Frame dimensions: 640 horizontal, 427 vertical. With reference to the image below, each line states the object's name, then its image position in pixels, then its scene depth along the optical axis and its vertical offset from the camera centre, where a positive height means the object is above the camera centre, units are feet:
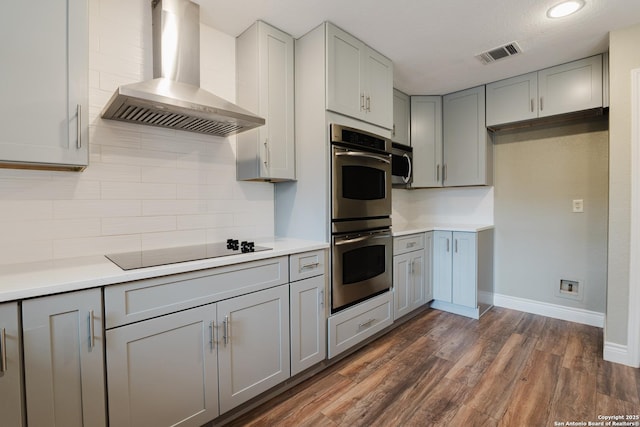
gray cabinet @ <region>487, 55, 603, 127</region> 8.49 +3.55
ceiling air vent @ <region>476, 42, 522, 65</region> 7.95 +4.30
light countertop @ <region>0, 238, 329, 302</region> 3.42 -0.85
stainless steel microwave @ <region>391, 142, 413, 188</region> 10.78 +1.57
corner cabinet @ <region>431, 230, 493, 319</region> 10.04 -2.26
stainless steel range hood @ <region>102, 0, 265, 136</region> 4.95 +2.08
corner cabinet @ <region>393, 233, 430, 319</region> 9.14 -2.14
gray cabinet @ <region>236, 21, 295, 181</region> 6.91 +2.65
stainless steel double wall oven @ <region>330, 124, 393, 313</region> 7.09 -0.19
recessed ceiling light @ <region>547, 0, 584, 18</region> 6.19 +4.23
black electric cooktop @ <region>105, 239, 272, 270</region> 4.65 -0.81
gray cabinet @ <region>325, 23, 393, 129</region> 7.07 +3.38
